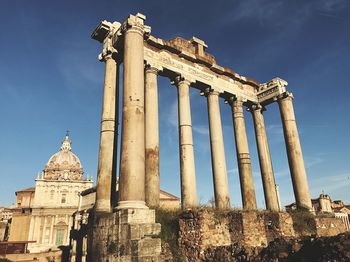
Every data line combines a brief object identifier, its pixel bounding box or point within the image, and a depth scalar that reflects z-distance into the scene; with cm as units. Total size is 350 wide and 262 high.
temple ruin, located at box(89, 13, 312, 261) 1013
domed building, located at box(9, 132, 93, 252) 5259
